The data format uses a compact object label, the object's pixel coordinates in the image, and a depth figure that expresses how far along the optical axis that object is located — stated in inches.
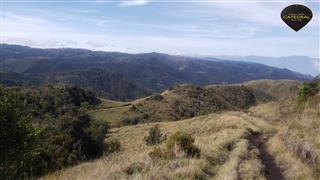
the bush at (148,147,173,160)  365.6
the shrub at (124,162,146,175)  302.3
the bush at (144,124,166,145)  1059.5
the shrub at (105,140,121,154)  927.8
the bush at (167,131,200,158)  396.3
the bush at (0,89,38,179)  361.3
